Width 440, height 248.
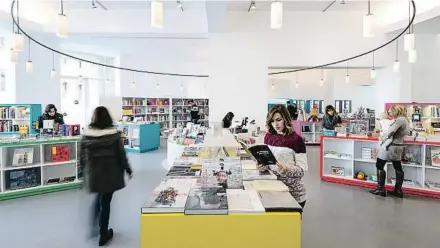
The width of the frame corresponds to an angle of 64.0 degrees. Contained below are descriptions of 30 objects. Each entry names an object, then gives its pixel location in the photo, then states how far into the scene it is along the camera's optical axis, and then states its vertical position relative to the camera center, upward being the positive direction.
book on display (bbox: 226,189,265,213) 1.96 -0.51
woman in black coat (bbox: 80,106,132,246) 3.87 -0.54
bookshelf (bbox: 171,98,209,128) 17.52 +0.27
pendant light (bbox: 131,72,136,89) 15.89 +1.48
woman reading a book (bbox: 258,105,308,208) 2.89 -0.30
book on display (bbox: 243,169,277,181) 2.76 -0.48
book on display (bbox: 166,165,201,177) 2.86 -0.47
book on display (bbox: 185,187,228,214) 1.95 -0.50
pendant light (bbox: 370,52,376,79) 9.52 +1.17
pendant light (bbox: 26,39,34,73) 8.95 +1.23
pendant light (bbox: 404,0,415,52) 6.30 +1.34
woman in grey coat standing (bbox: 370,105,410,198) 5.84 -0.47
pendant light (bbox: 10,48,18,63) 7.45 +1.22
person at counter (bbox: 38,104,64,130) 7.43 -0.03
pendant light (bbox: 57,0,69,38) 4.77 +1.22
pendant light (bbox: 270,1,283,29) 4.52 +1.31
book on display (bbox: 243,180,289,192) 2.43 -0.50
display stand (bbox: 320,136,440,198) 6.24 -0.93
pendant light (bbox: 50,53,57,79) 10.88 +1.28
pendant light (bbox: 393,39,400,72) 9.84 +1.89
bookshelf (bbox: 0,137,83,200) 5.98 -0.95
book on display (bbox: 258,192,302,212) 1.95 -0.51
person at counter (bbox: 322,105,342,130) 9.39 -0.08
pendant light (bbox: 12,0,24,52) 5.89 +1.23
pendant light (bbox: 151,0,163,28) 4.31 +1.26
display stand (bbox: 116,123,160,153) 11.90 -0.74
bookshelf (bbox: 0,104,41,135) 9.80 -0.05
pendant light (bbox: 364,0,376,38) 4.60 +1.22
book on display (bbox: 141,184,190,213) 1.95 -0.50
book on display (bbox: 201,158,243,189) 2.44 -0.41
